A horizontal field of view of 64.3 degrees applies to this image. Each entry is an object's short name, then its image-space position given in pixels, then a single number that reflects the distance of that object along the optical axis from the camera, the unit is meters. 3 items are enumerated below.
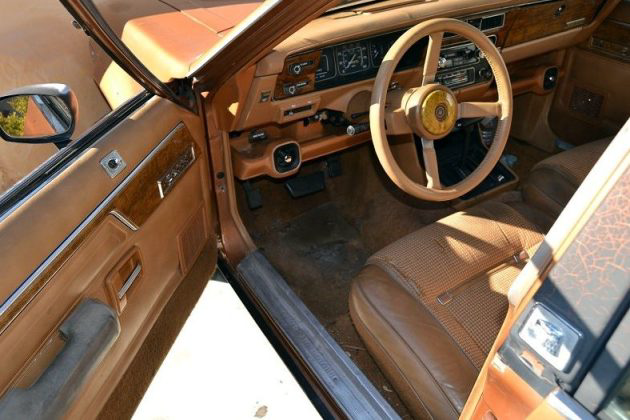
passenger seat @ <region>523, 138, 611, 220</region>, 2.22
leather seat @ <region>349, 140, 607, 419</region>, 1.55
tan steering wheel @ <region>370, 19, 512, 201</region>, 1.88
